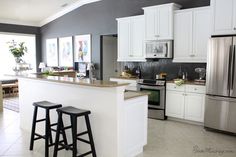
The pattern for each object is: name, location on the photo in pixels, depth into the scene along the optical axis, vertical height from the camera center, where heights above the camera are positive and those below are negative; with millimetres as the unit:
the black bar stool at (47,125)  3311 -951
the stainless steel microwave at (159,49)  5387 +381
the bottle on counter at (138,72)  6396 -224
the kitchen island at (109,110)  2957 -651
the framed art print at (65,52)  8375 +468
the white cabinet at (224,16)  4156 +916
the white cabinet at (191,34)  4859 +690
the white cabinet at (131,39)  5953 +709
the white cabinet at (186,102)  4777 -836
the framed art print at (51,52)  8984 +496
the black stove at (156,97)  5293 -787
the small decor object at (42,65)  9008 -57
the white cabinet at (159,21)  5266 +1049
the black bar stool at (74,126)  2908 -838
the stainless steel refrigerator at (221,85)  4098 -388
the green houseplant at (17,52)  7148 +395
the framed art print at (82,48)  7703 +577
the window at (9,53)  8805 +480
